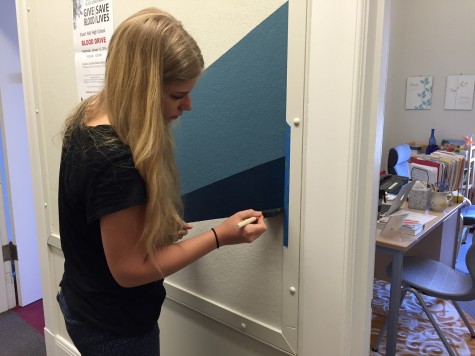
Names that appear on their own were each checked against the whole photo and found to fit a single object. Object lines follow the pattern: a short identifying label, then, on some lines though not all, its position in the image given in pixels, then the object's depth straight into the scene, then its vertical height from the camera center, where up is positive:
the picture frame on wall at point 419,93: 4.61 +0.08
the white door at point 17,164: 2.56 -0.42
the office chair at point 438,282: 2.02 -0.96
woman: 0.81 -0.15
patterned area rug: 2.28 -1.40
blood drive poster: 1.39 +0.21
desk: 1.97 -0.90
